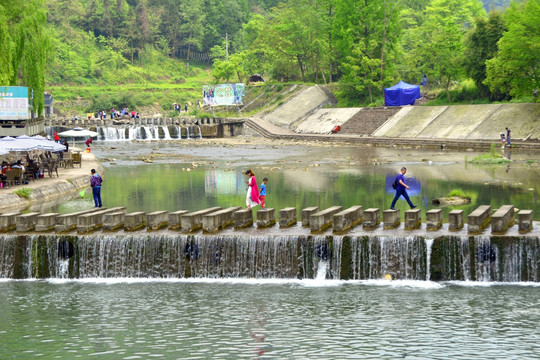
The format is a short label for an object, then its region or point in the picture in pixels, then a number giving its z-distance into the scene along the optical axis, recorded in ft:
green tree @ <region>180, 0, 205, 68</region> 612.29
